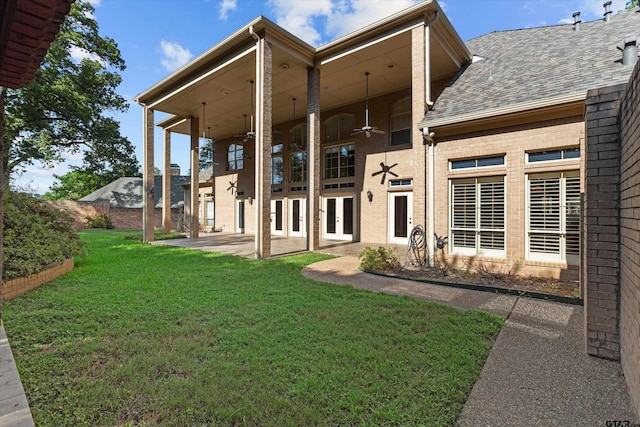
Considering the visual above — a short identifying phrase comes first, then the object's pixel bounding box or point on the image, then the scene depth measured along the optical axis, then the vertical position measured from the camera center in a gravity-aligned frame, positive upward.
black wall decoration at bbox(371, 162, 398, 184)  11.62 +1.63
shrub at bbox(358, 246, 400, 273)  7.04 -1.20
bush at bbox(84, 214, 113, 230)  21.47 -0.70
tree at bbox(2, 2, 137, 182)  16.05 +6.25
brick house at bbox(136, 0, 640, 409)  2.91 +2.08
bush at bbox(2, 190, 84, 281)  5.05 -0.51
